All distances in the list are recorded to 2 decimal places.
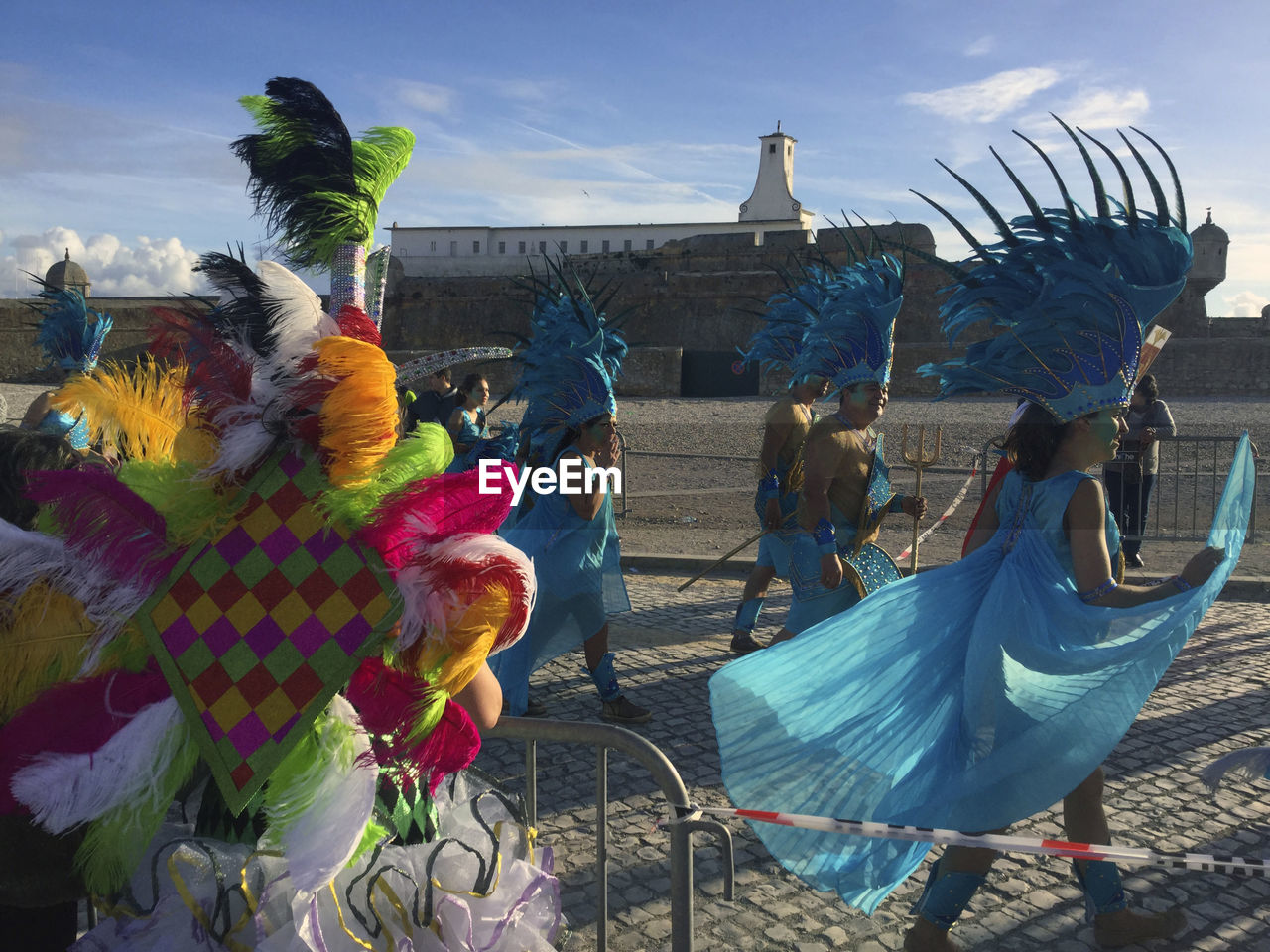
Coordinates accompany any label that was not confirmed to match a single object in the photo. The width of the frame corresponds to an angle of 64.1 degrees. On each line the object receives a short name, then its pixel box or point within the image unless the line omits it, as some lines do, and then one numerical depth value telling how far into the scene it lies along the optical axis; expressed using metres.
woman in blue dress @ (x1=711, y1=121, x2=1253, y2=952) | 2.73
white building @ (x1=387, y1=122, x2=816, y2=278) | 62.78
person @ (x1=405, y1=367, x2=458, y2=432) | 9.00
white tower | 64.75
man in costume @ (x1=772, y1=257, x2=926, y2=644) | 5.09
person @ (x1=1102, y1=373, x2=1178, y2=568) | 9.24
